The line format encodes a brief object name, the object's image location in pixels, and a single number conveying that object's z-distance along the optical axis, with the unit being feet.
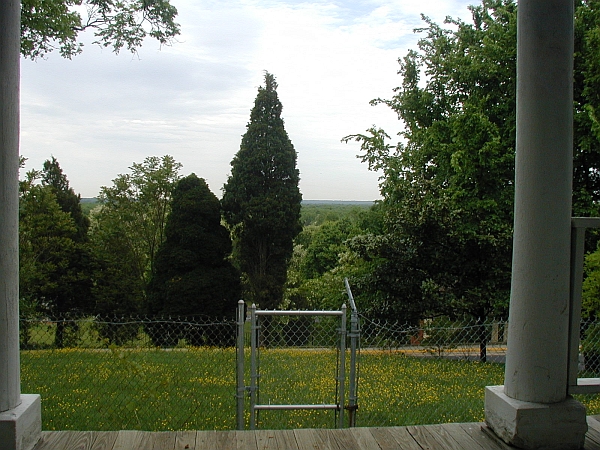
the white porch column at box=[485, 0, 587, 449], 6.00
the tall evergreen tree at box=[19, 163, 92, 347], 45.19
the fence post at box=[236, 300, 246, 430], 12.10
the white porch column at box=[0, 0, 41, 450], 5.64
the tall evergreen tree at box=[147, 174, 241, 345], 50.14
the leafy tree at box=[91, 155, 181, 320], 54.03
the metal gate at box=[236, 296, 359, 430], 11.68
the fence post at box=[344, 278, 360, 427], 12.85
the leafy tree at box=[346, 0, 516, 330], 31.55
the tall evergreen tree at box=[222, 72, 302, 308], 53.72
